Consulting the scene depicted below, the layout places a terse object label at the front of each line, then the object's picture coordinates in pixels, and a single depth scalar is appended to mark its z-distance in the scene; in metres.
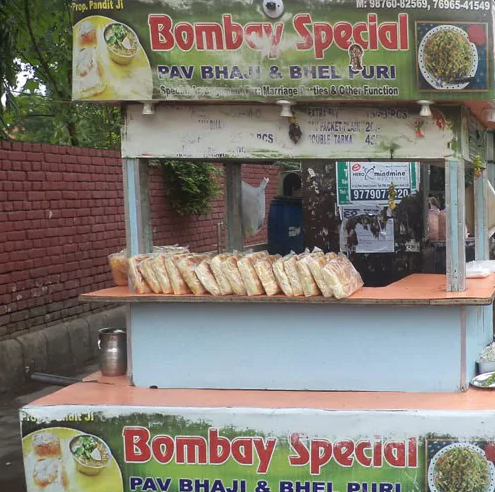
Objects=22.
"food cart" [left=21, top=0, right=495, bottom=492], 3.70
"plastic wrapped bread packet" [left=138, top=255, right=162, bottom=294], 4.09
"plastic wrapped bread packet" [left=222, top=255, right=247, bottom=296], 4.00
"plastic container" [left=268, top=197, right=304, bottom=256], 9.21
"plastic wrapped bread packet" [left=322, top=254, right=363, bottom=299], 3.83
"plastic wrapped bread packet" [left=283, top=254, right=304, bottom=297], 3.93
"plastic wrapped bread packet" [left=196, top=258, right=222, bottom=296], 4.02
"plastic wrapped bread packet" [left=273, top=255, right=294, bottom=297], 3.94
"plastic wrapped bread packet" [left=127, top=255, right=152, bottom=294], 4.09
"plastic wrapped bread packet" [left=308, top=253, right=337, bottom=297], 3.86
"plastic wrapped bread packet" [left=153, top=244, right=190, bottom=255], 4.51
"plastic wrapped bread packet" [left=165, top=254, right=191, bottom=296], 4.07
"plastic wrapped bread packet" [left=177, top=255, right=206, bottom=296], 4.05
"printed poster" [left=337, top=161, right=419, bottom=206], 8.30
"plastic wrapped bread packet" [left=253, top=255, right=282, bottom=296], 3.96
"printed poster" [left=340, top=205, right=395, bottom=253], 8.41
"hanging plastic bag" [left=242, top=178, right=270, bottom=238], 5.92
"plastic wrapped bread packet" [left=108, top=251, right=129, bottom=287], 4.44
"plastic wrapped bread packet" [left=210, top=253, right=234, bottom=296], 4.02
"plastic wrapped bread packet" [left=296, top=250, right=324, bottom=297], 3.90
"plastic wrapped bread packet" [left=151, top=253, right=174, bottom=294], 4.08
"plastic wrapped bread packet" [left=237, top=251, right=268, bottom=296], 3.97
